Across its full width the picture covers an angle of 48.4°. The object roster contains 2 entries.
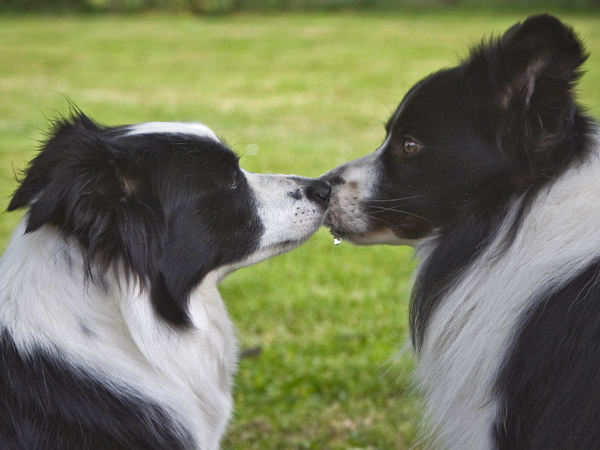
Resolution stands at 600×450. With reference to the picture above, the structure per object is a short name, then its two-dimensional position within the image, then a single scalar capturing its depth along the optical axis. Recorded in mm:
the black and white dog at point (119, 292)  2342
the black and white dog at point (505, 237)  2438
